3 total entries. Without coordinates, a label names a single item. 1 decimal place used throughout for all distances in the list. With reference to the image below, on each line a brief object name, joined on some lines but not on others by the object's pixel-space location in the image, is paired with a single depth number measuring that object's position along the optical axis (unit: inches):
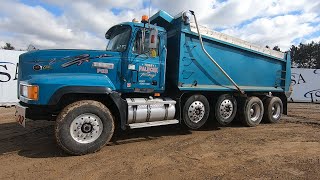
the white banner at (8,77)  402.1
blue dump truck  165.5
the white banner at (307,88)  591.3
